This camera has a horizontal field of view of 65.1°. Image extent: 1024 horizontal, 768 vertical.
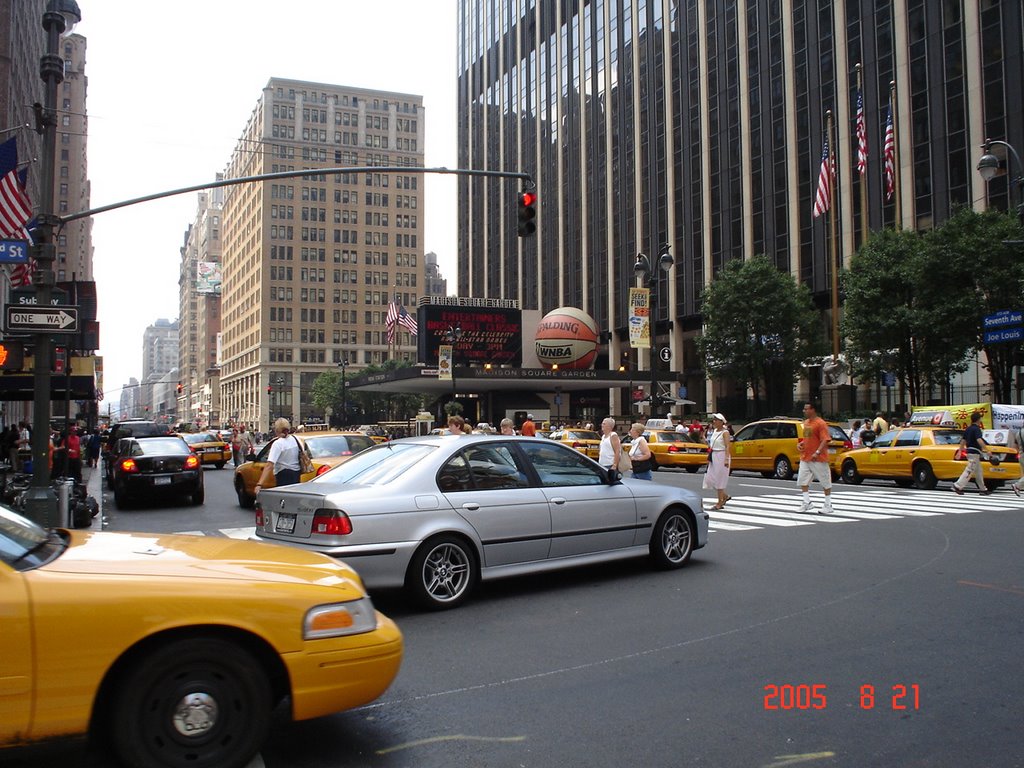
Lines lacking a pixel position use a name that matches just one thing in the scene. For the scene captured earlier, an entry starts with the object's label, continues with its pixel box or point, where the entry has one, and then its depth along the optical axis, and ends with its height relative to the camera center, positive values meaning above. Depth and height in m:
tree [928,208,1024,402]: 29.00 +4.99
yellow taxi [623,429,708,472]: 26.47 -1.16
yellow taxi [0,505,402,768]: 3.20 -0.96
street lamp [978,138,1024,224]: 18.30 +5.62
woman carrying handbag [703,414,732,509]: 14.44 -0.84
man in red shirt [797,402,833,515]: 13.77 -0.72
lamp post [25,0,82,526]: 10.45 +2.47
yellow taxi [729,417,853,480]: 22.45 -0.96
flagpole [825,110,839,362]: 35.46 +6.62
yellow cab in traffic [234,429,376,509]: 13.78 -0.52
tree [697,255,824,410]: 41.72 +4.70
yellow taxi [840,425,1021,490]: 18.11 -1.18
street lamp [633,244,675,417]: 26.49 +4.91
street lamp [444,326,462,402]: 52.72 +5.83
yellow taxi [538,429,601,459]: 28.05 -0.79
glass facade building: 40.50 +18.58
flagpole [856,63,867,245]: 38.44 +10.24
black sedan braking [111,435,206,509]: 16.61 -0.98
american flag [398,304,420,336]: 57.38 +7.07
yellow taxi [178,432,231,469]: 30.90 -0.88
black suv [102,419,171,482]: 30.08 -0.08
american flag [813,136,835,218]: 33.09 +9.47
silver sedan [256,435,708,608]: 6.64 -0.85
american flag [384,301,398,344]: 59.12 +7.73
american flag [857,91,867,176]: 35.84 +12.07
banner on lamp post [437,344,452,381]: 34.78 +2.56
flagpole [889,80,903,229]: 38.09 +13.41
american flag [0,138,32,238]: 17.08 +4.99
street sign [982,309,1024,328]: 22.11 +2.52
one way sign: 10.55 +1.45
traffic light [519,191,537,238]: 16.33 +4.21
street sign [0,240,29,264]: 11.59 +2.58
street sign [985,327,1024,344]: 21.75 +2.05
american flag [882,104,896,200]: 31.28 +10.34
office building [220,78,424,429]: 113.62 +26.43
